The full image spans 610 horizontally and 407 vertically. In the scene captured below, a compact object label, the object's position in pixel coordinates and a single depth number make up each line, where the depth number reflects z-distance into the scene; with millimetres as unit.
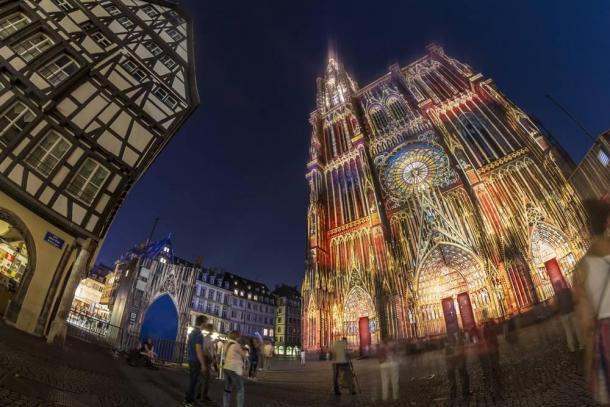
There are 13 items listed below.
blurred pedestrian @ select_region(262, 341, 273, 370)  15703
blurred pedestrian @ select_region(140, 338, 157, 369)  10617
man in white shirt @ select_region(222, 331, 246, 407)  4812
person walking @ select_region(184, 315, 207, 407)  5047
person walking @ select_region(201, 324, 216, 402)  5662
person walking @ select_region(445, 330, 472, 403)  5834
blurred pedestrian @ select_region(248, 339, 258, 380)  10562
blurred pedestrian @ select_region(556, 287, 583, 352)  7357
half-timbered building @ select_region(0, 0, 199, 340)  10039
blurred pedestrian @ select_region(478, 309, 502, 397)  6086
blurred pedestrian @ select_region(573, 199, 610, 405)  2244
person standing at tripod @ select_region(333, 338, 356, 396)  7457
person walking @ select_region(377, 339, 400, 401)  6634
